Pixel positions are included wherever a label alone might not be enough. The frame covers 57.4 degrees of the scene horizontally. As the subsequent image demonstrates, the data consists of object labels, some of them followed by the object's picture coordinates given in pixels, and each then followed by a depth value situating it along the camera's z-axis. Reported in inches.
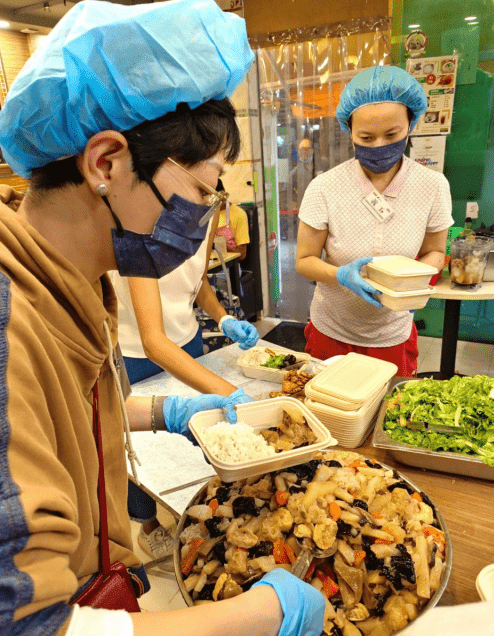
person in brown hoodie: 26.2
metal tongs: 62.1
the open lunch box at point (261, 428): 47.4
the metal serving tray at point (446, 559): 40.8
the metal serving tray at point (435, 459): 57.8
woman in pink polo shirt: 95.8
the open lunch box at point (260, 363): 92.7
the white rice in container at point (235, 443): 49.8
